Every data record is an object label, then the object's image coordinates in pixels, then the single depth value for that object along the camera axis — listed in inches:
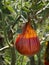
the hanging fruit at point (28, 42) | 38.2
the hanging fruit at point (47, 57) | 50.3
